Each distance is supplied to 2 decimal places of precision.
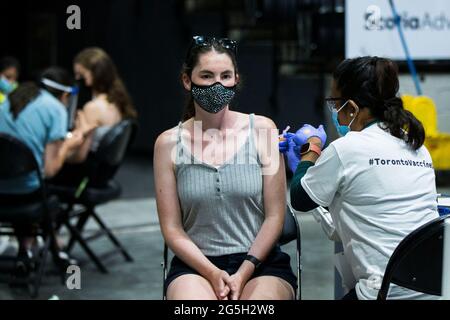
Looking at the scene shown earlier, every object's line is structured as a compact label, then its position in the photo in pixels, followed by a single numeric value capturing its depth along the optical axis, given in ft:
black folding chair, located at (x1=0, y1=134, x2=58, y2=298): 14.69
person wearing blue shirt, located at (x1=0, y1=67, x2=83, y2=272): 15.81
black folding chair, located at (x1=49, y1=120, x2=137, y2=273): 16.97
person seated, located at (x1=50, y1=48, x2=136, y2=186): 17.12
